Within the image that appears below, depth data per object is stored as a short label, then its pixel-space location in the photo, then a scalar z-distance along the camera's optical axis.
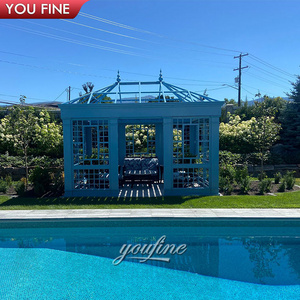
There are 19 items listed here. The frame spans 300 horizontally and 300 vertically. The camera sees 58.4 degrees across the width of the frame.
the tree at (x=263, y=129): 12.14
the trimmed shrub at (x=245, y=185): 10.27
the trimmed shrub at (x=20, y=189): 10.06
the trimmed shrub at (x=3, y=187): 10.49
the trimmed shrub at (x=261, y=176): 12.15
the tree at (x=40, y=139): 16.38
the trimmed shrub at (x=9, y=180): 11.55
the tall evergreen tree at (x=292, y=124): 17.73
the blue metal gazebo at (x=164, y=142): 9.66
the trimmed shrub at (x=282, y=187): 10.66
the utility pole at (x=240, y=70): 33.48
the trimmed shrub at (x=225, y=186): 10.13
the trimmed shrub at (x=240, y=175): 11.05
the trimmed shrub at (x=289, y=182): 10.93
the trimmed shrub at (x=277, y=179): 12.11
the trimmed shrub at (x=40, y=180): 10.10
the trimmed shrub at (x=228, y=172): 11.54
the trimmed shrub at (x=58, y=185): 10.41
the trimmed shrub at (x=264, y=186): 10.20
